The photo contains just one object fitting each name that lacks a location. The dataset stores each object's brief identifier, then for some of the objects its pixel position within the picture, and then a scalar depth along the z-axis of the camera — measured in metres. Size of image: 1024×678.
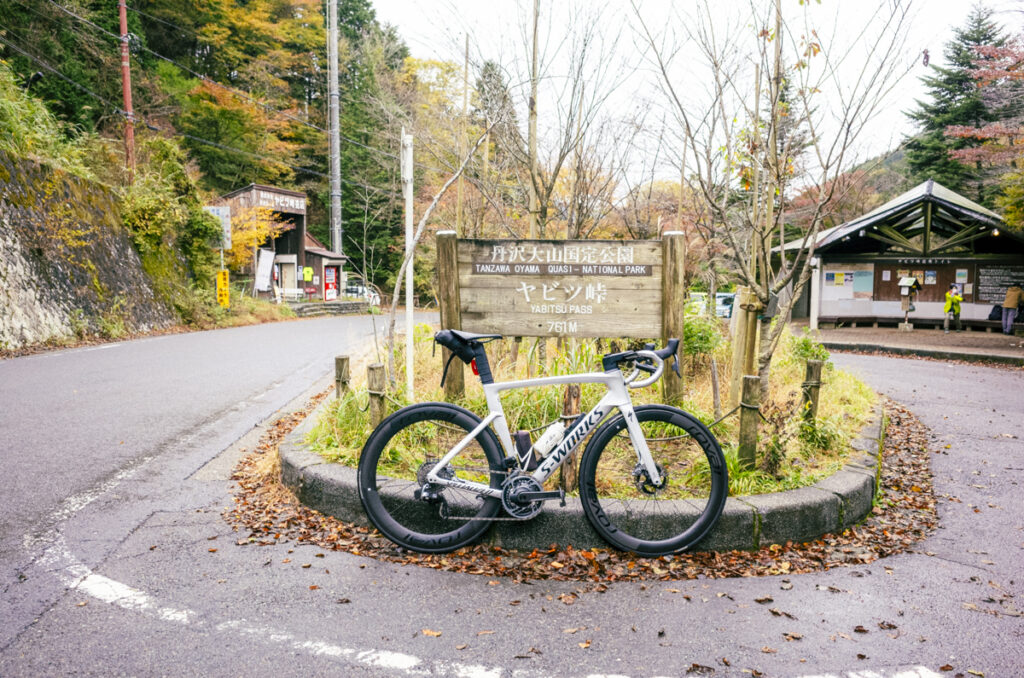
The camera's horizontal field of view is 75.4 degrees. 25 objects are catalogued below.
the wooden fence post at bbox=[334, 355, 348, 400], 5.50
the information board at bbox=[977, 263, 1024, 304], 19.45
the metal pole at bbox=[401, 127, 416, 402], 4.98
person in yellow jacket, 19.30
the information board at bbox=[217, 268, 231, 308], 20.61
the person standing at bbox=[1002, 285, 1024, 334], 17.81
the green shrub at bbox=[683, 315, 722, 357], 7.65
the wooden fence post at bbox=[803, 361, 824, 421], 5.25
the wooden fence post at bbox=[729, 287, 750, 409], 6.02
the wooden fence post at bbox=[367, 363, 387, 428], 4.50
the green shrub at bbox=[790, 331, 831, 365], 8.37
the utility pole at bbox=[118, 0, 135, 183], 21.91
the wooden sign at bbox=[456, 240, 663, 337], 4.98
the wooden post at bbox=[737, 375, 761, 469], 4.23
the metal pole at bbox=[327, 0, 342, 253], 30.62
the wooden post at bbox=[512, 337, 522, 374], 6.40
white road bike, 3.61
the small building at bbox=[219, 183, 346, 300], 30.69
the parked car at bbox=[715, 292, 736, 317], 26.22
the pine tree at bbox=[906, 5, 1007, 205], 30.47
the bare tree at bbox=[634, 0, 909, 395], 4.81
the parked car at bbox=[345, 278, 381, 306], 35.79
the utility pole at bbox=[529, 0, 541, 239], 6.38
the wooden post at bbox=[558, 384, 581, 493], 3.96
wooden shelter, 19.12
